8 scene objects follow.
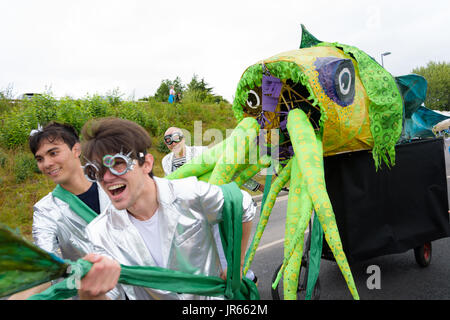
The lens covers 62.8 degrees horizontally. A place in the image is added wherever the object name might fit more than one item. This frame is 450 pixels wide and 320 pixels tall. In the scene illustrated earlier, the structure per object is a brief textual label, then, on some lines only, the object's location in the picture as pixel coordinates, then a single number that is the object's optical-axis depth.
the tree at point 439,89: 34.75
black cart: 3.12
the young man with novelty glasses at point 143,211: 1.72
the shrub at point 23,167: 8.71
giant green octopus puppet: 2.29
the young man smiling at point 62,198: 2.32
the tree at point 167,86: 26.09
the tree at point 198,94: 17.12
